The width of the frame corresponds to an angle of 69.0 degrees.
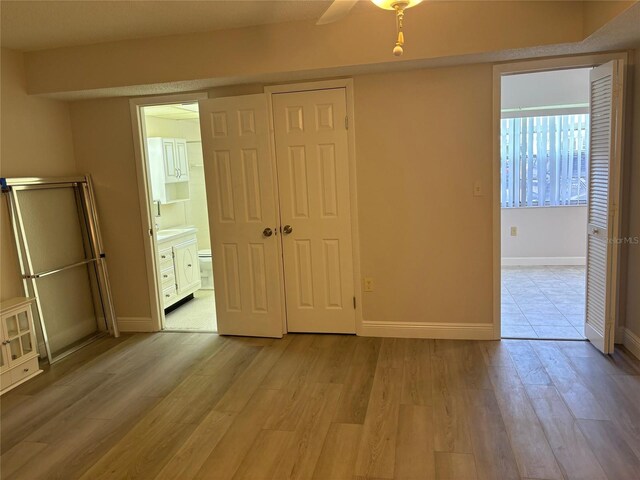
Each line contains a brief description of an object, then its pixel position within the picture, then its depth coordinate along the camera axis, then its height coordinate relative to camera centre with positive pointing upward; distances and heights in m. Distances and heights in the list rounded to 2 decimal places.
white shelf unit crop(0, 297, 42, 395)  3.28 -1.10
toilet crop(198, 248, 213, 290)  5.88 -1.10
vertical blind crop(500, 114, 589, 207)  6.46 +0.06
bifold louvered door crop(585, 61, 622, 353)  3.20 -0.26
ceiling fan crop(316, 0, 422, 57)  1.96 +0.76
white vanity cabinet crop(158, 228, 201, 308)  4.86 -0.88
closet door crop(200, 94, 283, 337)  3.89 -0.28
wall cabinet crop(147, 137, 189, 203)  5.33 +0.20
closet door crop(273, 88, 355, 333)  3.83 -0.27
